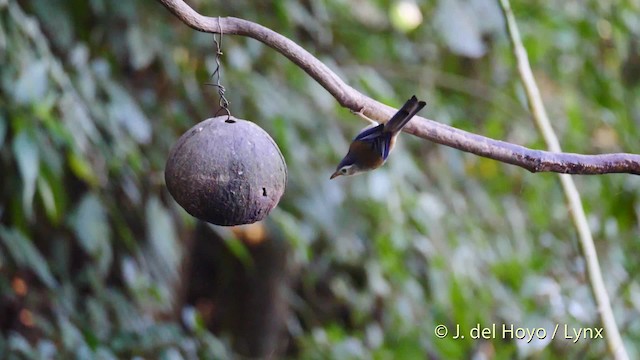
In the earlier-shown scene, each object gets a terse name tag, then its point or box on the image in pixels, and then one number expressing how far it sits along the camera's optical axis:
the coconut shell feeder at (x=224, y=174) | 4.98
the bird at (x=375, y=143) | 4.97
